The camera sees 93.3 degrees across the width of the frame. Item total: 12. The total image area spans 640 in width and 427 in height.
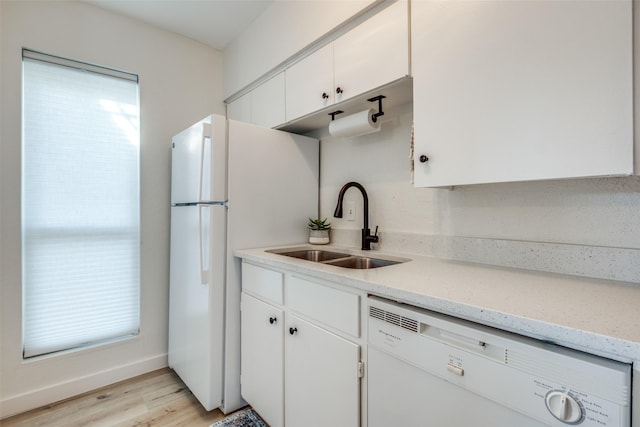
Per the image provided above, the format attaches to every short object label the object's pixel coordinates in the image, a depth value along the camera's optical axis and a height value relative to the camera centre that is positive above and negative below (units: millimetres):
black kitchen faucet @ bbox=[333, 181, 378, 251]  1707 -79
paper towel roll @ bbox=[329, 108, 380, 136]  1541 +468
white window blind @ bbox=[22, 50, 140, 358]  1804 +51
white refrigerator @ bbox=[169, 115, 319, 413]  1663 -56
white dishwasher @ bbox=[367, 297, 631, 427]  582 -382
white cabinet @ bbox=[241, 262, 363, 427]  1094 -604
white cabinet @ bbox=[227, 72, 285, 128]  1945 +768
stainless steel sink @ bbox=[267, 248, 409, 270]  1569 -253
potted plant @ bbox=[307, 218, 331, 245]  1970 -127
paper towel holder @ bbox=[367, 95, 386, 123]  1488 +531
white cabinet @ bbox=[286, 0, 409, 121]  1271 +728
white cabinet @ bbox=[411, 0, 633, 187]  792 +383
